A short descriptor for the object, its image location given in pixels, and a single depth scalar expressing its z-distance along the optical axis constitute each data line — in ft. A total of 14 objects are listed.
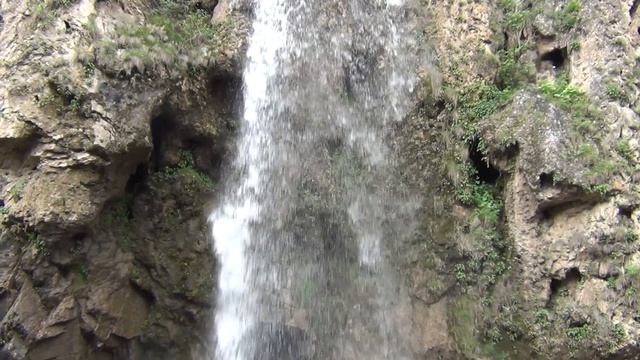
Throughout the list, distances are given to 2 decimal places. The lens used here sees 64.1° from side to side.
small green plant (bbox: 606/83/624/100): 28.69
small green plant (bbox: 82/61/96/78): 25.73
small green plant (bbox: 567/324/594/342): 24.34
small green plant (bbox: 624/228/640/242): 25.19
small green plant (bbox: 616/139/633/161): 27.20
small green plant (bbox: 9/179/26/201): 23.46
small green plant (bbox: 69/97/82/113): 24.76
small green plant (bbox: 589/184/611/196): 25.96
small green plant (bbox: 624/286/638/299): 24.27
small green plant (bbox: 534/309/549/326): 25.88
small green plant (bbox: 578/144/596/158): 26.96
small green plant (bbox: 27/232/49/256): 23.52
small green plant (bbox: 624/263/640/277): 24.48
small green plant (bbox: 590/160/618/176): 26.27
